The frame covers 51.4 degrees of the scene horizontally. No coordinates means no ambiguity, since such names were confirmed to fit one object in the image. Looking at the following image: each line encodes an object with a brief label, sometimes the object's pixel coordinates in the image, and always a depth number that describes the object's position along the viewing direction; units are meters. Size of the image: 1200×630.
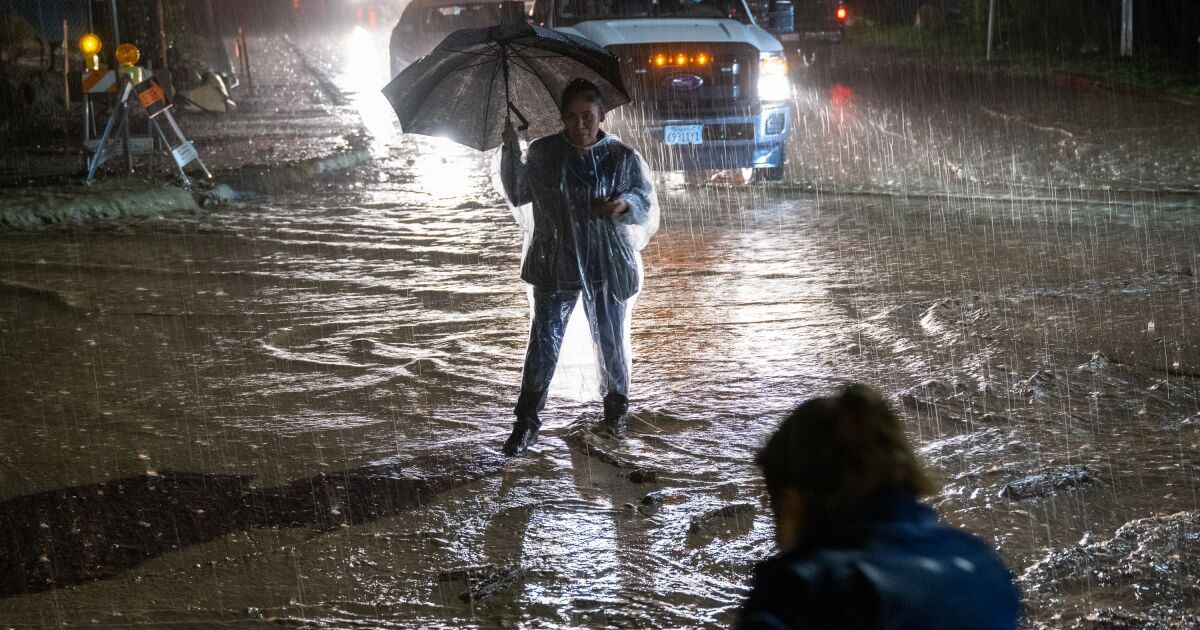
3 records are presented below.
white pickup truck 12.28
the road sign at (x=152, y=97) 12.92
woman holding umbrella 5.47
